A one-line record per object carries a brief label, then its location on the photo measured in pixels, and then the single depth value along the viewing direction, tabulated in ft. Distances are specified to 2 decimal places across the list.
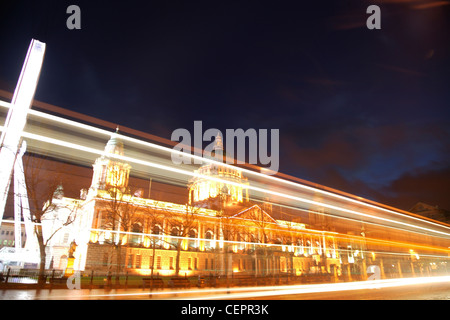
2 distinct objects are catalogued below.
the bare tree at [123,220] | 140.09
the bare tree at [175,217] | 162.44
